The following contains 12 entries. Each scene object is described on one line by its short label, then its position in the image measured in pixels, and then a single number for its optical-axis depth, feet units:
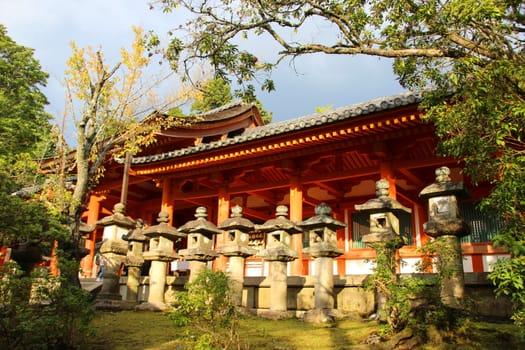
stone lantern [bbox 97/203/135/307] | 34.87
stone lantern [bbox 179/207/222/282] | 32.11
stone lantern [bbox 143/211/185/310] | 33.91
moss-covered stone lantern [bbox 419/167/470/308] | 20.40
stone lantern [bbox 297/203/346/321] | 26.81
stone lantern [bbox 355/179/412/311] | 23.65
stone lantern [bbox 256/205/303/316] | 28.89
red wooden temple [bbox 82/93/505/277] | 34.86
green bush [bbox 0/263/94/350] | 18.01
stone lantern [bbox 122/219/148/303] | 35.29
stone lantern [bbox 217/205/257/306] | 30.45
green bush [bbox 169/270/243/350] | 16.87
